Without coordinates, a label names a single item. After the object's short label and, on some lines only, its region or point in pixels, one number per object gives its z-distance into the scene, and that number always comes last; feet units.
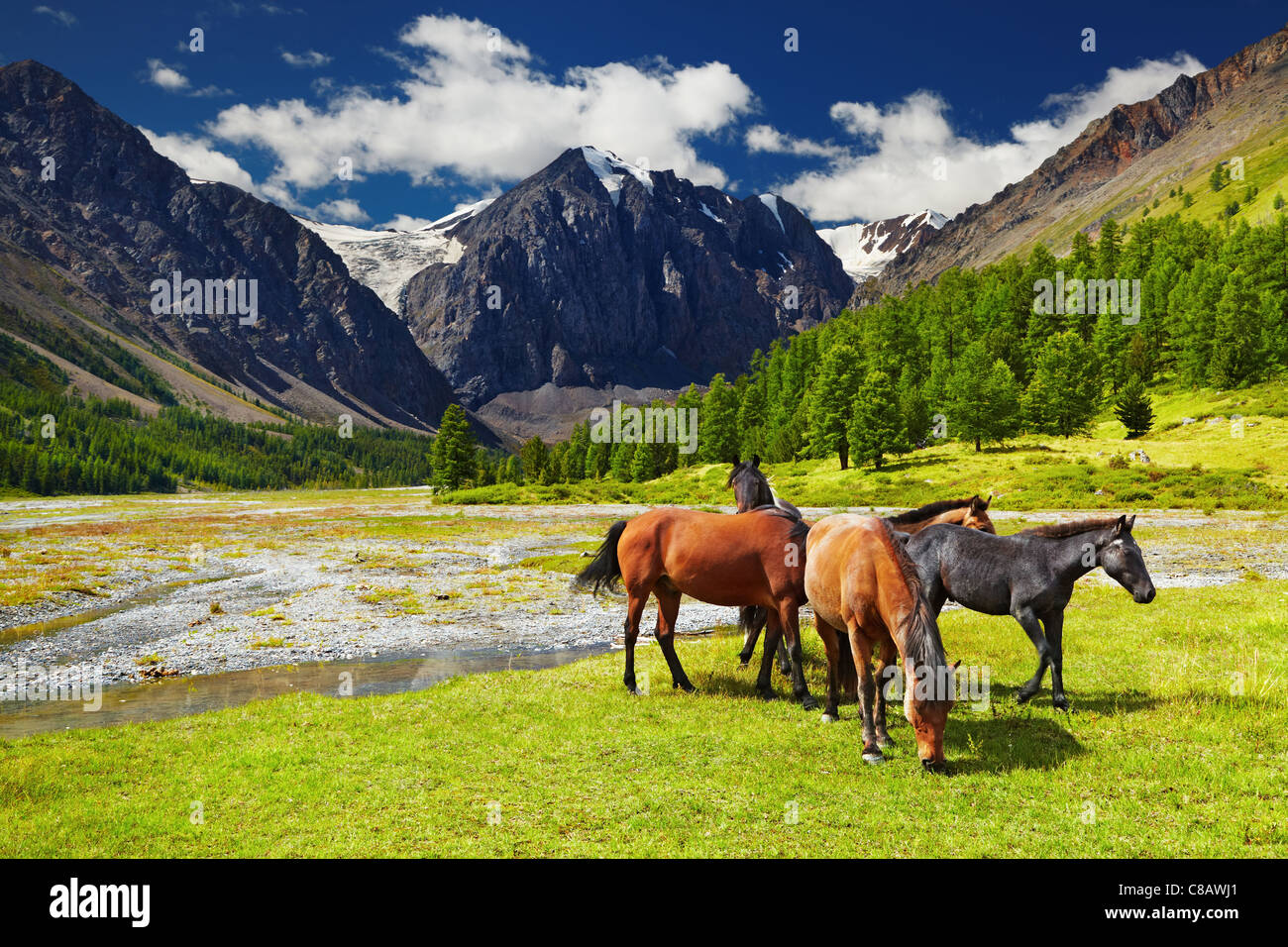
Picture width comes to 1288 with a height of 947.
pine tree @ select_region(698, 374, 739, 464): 367.04
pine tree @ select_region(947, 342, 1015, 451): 259.39
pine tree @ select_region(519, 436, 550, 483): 447.01
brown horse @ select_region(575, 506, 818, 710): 42.52
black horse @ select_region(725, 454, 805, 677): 52.42
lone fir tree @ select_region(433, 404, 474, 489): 376.29
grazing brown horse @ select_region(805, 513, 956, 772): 29.48
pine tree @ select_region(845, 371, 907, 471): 256.93
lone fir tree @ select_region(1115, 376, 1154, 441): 237.25
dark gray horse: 38.52
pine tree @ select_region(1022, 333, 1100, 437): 271.69
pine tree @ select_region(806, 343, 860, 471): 280.92
